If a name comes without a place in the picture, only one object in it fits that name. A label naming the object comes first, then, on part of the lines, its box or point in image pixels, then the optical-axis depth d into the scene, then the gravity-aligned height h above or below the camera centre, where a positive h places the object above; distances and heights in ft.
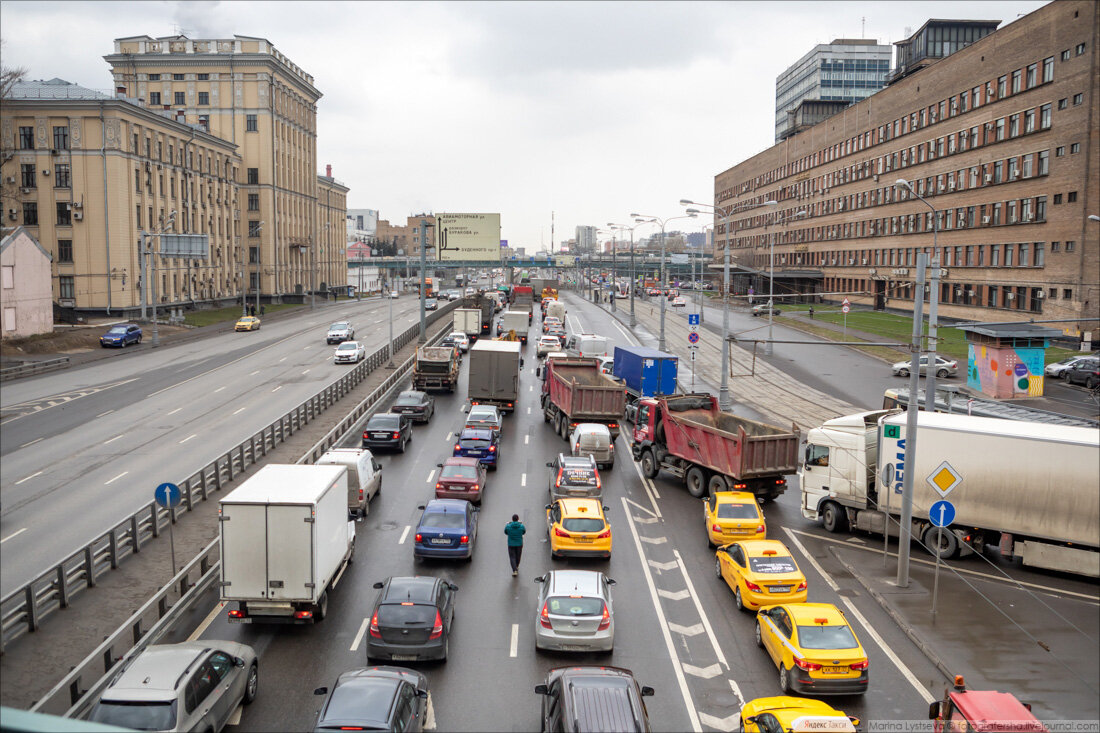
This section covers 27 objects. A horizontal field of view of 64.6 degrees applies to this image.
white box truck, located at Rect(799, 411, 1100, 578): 62.44 -14.77
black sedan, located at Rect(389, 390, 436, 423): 129.70 -17.03
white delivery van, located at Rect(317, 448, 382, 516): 82.48 -17.68
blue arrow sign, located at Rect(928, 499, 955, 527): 59.57 -14.92
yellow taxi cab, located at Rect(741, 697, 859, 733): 37.76 -18.84
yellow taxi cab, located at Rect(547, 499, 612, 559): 70.95 -19.60
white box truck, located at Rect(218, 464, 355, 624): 54.29 -16.43
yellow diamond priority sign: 61.21 -12.88
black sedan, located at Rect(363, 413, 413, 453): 111.96 -18.04
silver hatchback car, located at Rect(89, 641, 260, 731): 38.11 -18.23
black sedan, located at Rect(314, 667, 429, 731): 37.60 -18.36
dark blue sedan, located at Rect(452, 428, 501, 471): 104.42 -18.49
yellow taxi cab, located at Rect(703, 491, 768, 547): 74.64 -19.40
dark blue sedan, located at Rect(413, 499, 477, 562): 69.41 -19.14
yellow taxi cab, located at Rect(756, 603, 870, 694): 46.85 -19.58
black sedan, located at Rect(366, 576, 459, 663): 50.55 -19.53
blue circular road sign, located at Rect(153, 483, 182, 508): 61.26 -14.42
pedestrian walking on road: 66.39 -18.57
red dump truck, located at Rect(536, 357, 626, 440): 115.96 -14.15
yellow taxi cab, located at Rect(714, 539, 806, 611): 60.18 -19.69
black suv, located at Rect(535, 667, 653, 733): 38.22 -18.55
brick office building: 180.14 +31.31
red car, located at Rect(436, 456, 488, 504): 86.17 -18.75
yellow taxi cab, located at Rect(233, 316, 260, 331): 257.96 -9.93
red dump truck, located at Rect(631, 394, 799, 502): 85.76 -16.10
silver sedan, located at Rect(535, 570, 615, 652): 52.90 -19.98
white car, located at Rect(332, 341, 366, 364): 189.67 -13.51
